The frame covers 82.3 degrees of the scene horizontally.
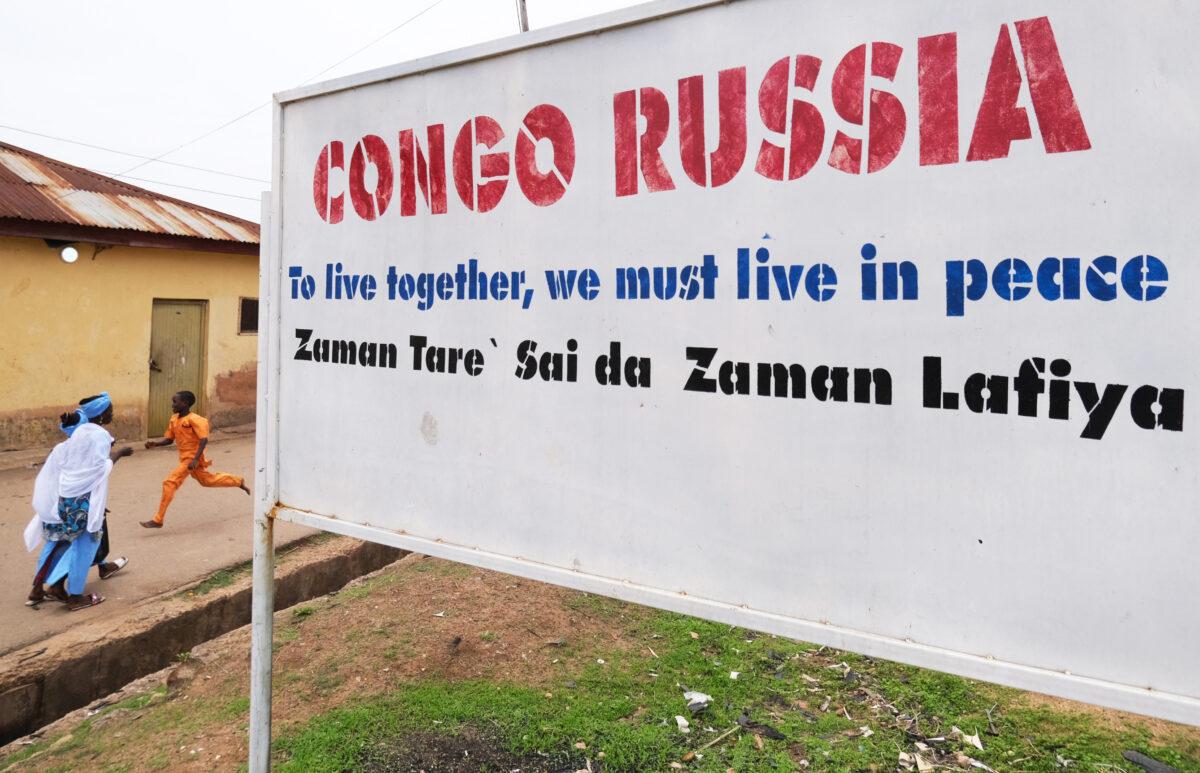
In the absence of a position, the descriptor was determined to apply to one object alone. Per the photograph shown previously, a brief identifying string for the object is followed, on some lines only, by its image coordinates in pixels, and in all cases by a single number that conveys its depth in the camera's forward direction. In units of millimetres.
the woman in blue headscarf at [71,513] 4715
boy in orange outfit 6652
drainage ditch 3717
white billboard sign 1381
